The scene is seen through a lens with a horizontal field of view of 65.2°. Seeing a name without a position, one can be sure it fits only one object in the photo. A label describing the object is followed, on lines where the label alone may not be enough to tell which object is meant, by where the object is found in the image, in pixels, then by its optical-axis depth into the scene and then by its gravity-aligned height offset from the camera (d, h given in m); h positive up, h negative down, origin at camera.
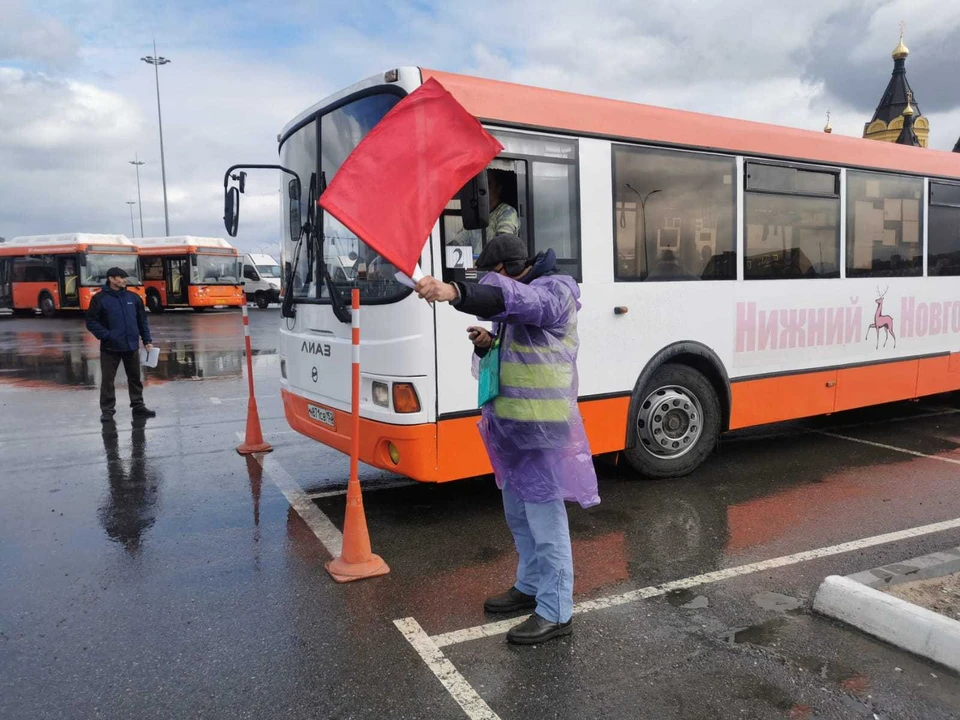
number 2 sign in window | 4.64 +0.23
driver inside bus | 4.69 +0.47
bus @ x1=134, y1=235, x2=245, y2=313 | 32.59 +1.40
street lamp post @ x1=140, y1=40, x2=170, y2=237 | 45.62 +14.74
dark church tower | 41.53 +9.47
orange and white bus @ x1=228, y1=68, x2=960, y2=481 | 4.77 +0.08
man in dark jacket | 9.29 -0.35
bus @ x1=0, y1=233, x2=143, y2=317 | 29.95 +1.61
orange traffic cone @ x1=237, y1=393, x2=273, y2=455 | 7.23 -1.32
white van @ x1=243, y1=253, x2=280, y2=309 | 36.44 +1.07
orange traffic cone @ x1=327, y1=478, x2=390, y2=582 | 4.25 -1.46
